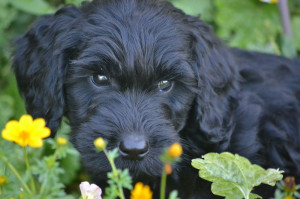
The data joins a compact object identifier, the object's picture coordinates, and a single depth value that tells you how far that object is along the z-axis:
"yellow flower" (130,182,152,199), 0.81
